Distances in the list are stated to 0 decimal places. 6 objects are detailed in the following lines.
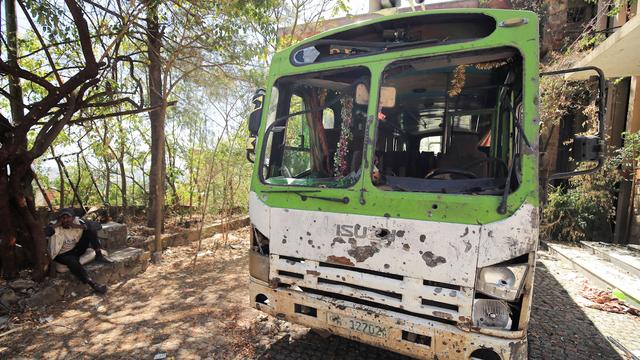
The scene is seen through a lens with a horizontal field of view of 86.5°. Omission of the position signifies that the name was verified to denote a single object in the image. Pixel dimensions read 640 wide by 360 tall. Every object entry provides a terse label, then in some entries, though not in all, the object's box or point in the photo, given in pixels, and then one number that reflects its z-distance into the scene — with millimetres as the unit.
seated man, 4477
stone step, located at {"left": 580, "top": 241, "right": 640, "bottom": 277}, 5078
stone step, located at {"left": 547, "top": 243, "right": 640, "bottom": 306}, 4486
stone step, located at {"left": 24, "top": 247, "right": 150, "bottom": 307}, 4125
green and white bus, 2115
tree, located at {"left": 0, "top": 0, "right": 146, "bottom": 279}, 4014
